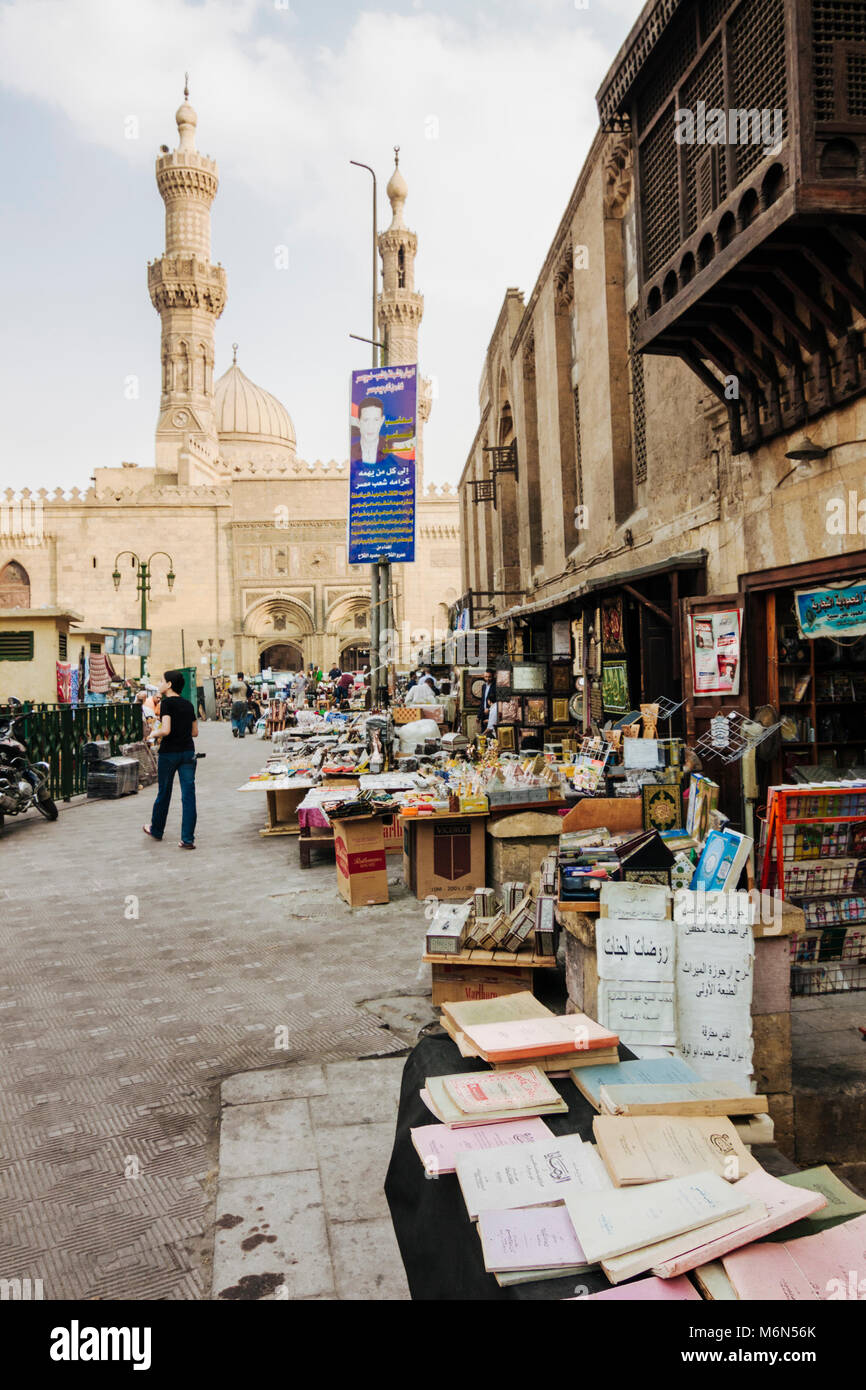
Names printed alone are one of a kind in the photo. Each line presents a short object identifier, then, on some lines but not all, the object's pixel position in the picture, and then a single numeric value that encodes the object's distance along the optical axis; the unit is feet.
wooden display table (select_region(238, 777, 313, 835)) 32.58
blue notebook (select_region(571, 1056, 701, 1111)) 7.94
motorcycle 35.68
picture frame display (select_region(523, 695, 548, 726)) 40.75
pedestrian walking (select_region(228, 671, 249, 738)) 92.22
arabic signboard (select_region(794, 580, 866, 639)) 21.54
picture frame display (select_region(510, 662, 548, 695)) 41.88
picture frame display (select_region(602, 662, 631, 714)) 31.99
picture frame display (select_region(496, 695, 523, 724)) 41.94
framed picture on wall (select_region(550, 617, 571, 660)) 40.93
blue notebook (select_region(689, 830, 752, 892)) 11.55
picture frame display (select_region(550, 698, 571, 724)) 40.47
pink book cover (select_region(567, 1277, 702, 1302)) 5.26
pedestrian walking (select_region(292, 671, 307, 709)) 107.07
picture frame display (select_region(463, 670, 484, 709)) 53.88
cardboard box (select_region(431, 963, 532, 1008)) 15.43
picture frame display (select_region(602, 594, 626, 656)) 32.32
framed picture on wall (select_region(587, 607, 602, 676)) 34.81
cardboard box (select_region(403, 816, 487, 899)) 22.45
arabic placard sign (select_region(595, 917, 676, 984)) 10.97
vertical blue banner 41.73
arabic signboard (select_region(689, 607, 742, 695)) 24.50
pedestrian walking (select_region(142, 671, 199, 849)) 31.35
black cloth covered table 5.73
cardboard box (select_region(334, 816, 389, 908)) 22.75
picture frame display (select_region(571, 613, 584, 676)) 37.60
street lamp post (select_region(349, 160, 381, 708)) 49.93
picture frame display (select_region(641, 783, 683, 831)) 16.66
